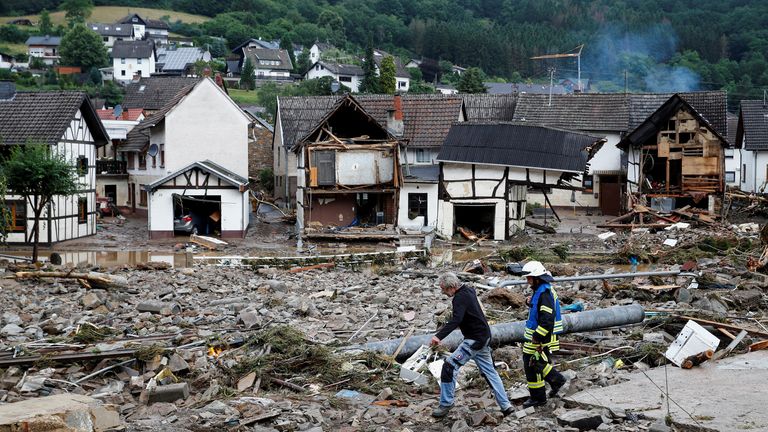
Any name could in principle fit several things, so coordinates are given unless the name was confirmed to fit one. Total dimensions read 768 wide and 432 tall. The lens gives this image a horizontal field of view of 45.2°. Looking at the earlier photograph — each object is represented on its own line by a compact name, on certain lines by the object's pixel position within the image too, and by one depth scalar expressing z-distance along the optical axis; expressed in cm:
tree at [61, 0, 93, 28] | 15350
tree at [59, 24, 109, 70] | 11656
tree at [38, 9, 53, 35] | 13862
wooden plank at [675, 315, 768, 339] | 1355
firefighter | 1100
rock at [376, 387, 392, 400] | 1191
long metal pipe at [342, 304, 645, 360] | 1375
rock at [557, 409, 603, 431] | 1027
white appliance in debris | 1262
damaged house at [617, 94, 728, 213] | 4012
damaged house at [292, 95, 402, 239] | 3731
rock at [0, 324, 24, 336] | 1573
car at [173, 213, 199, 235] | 3684
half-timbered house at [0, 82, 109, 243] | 3394
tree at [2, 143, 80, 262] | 3006
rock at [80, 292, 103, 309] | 1849
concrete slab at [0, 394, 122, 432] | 932
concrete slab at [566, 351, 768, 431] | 1015
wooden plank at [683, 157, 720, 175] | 4031
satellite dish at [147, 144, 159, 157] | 4312
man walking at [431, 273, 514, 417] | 1085
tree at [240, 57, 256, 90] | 10331
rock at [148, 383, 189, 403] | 1188
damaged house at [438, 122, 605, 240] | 3550
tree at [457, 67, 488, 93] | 8106
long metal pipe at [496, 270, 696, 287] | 1947
